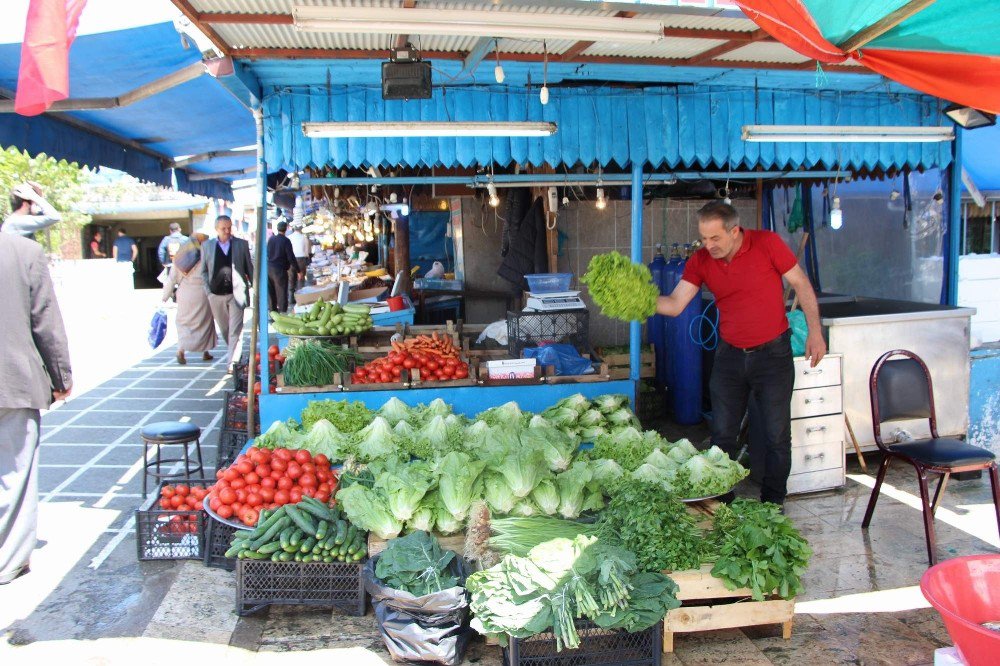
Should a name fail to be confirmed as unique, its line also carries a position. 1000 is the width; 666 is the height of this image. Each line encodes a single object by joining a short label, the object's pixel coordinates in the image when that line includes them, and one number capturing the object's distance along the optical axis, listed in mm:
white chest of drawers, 5676
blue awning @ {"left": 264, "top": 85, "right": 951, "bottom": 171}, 5793
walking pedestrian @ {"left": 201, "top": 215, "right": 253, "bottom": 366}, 9906
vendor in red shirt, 4961
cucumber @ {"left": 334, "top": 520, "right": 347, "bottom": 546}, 4113
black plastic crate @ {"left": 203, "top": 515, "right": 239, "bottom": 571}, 4688
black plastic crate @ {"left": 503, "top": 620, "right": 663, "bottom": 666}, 3334
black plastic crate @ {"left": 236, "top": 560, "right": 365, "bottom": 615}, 4086
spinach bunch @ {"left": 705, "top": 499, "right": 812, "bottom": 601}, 3590
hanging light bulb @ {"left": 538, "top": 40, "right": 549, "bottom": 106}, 5031
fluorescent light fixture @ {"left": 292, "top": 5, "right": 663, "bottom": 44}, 3820
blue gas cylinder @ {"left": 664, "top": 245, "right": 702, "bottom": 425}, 7864
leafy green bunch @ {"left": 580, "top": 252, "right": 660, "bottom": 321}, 4812
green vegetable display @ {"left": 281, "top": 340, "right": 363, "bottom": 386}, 6402
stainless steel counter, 6242
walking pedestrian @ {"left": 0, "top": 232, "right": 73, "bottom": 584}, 4609
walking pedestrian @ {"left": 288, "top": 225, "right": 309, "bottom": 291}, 17078
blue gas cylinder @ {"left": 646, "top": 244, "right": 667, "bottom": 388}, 8023
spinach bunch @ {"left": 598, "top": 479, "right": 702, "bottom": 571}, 3592
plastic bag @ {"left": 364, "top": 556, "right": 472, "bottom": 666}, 3570
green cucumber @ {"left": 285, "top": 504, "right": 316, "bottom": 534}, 4102
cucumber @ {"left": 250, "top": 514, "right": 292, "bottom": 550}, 4070
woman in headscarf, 10250
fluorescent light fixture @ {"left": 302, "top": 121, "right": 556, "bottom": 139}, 5258
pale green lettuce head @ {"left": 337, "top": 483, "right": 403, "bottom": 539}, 4156
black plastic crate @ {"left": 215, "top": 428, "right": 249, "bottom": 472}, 6629
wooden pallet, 3703
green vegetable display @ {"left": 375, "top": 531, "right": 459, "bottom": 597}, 3658
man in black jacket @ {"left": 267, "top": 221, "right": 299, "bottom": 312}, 12812
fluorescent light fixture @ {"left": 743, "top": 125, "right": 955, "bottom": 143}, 5863
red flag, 2973
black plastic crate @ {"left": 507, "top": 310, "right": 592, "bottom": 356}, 6930
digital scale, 6969
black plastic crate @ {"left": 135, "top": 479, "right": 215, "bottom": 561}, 4746
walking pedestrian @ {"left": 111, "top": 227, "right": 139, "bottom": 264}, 22500
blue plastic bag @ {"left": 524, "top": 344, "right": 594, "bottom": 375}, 6570
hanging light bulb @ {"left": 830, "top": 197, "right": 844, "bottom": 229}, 7363
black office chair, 4398
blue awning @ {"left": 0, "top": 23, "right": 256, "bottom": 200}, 5609
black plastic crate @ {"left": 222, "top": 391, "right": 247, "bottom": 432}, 6602
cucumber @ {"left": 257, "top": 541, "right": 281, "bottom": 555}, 4051
